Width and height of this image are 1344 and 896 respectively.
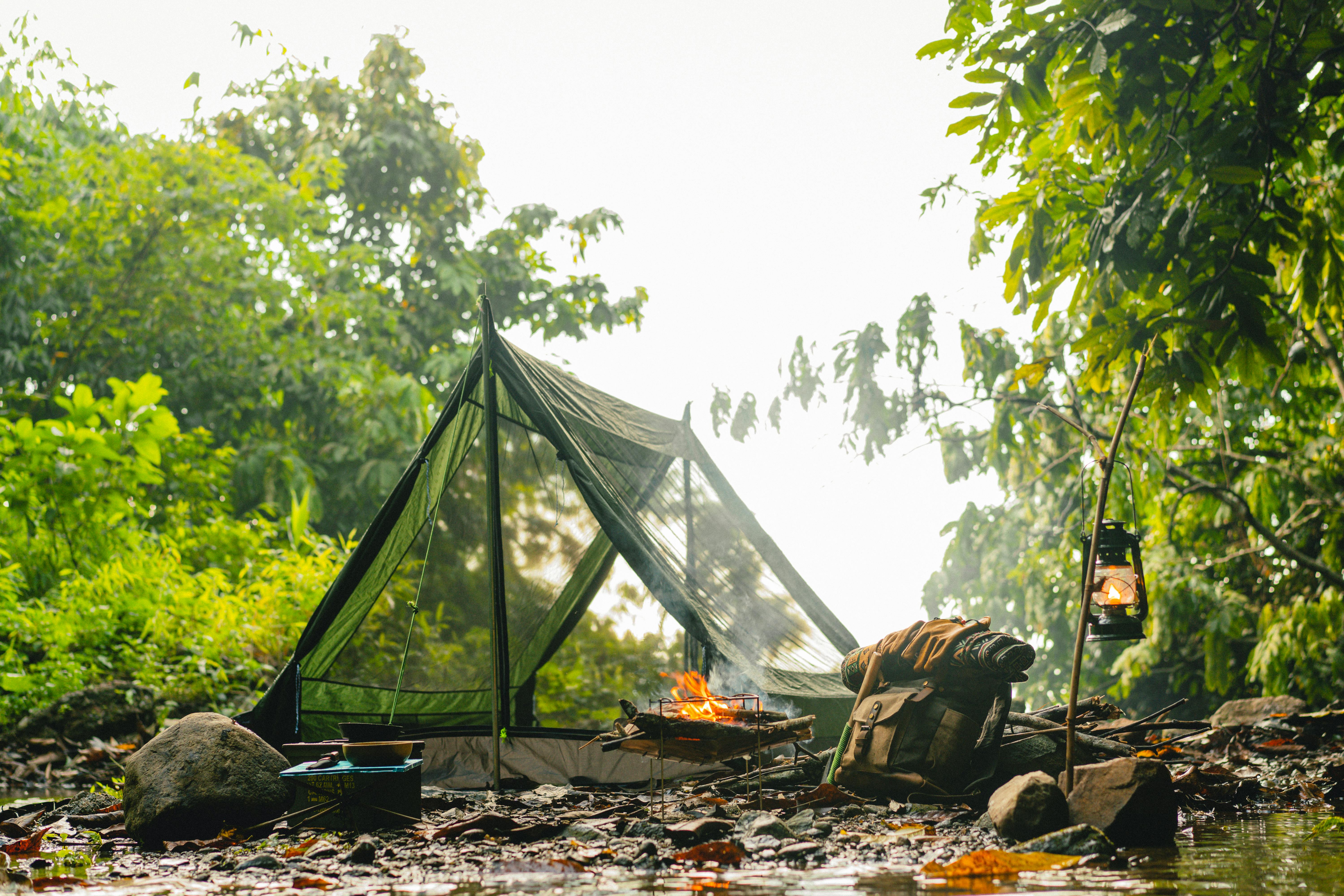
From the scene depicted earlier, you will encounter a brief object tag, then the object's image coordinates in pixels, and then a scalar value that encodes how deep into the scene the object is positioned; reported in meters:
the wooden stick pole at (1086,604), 3.34
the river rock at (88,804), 4.20
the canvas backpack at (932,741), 3.94
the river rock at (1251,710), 6.97
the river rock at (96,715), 6.70
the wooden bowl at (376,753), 3.62
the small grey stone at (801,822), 3.49
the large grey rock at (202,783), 3.46
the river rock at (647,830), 3.32
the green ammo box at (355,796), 3.55
